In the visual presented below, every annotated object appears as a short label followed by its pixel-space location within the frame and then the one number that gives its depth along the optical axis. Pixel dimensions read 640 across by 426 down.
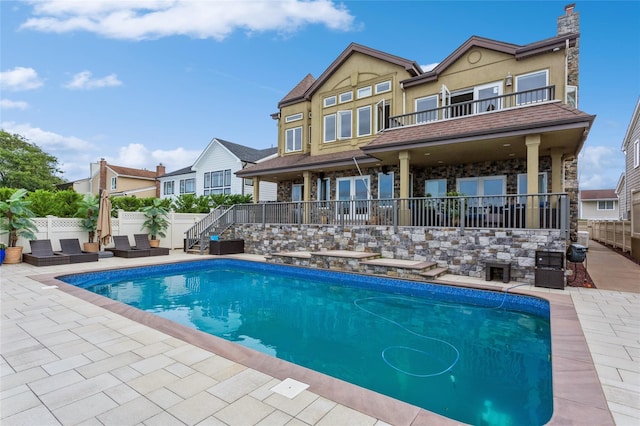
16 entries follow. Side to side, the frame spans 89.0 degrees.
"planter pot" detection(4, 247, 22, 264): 11.02
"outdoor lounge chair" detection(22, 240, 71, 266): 10.63
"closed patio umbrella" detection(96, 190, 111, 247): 12.66
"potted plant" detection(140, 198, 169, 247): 15.31
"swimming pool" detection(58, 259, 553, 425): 3.71
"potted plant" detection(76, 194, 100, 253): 13.10
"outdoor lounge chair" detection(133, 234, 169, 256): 13.91
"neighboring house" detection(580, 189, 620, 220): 33.50
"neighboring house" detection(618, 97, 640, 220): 16.38
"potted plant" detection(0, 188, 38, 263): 10.90
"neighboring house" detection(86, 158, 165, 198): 31.18
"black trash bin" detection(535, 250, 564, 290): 7.84
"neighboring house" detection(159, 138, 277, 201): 22.91
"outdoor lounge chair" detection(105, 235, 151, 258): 13.04
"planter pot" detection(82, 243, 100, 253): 13.02
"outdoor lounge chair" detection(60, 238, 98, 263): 11.47
